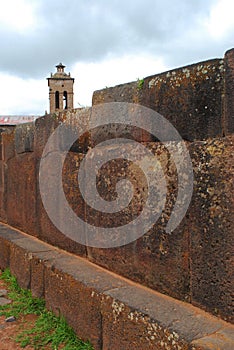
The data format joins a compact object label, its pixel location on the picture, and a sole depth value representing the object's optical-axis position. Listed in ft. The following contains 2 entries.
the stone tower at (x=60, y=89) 103.45
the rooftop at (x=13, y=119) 127.34
